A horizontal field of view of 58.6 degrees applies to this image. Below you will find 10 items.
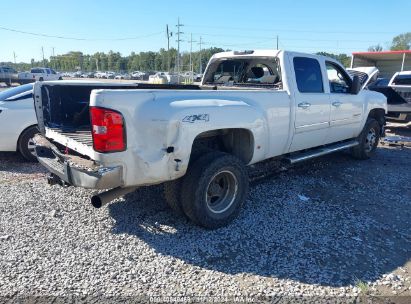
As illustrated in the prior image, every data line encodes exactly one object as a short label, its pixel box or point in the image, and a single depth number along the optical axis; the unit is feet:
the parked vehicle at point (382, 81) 59.88
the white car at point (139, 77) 249.14
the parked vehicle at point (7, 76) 126.82
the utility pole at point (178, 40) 213.17
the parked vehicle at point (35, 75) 127.26
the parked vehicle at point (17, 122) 21.62
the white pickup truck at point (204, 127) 10.96
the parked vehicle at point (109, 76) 281.33
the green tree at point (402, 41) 277.40
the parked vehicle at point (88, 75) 295.44
